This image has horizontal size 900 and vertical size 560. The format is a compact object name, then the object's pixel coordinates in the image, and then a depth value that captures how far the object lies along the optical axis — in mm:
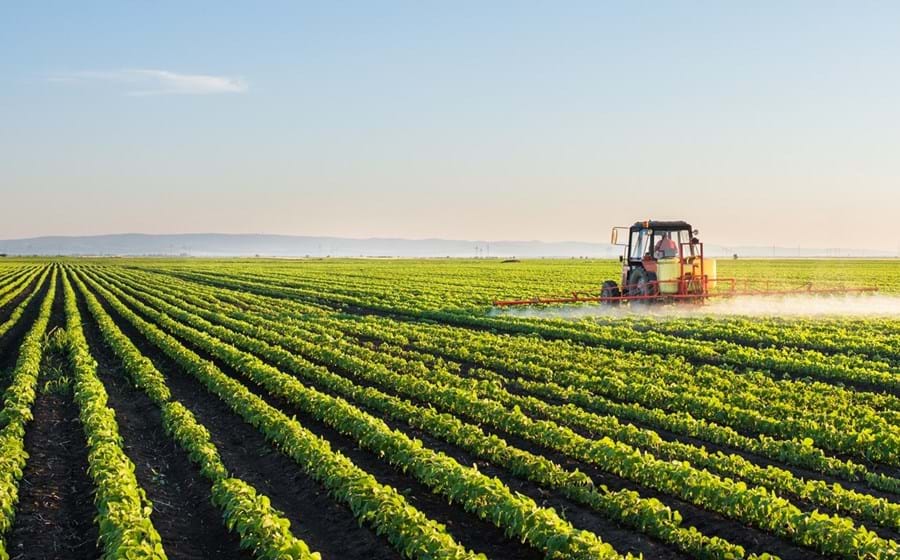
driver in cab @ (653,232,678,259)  25312
